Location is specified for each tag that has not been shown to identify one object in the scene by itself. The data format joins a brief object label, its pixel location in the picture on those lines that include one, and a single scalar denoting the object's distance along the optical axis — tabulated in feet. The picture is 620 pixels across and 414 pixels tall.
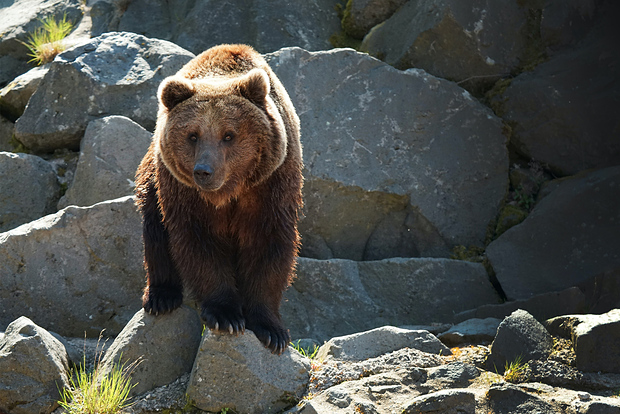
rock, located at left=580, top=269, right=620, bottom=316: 44.75
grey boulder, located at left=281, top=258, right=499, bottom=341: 46.37
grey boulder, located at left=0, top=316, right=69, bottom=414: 32.30
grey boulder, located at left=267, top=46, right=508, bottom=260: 51.55
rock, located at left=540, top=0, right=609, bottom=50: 54.39
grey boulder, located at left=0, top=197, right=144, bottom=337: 41.65
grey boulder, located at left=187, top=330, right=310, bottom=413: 31.99
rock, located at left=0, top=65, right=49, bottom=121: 58.08
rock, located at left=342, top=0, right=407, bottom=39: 61.41
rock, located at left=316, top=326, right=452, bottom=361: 35.53
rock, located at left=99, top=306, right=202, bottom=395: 33.91
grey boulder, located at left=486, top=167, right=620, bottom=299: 47.14
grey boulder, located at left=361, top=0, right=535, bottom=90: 55.57
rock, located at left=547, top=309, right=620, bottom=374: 32.83
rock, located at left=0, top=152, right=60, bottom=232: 50.83
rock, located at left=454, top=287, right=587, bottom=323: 42.68
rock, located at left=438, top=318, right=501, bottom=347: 39.58
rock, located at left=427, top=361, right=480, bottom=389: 32.91
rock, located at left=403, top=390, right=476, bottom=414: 30.76
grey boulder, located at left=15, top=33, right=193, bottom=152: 53.47
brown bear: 33.27
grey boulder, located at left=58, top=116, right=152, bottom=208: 49.73
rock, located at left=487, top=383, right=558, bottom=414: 30.63
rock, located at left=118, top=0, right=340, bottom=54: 62.54
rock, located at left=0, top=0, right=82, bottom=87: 64.85
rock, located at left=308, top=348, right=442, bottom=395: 33.45
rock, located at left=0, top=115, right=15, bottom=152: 57.51
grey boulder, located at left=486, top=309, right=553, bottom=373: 33.96
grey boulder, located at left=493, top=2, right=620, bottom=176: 51.83
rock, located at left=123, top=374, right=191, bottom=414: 32.32
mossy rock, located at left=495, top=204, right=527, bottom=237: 52.11
